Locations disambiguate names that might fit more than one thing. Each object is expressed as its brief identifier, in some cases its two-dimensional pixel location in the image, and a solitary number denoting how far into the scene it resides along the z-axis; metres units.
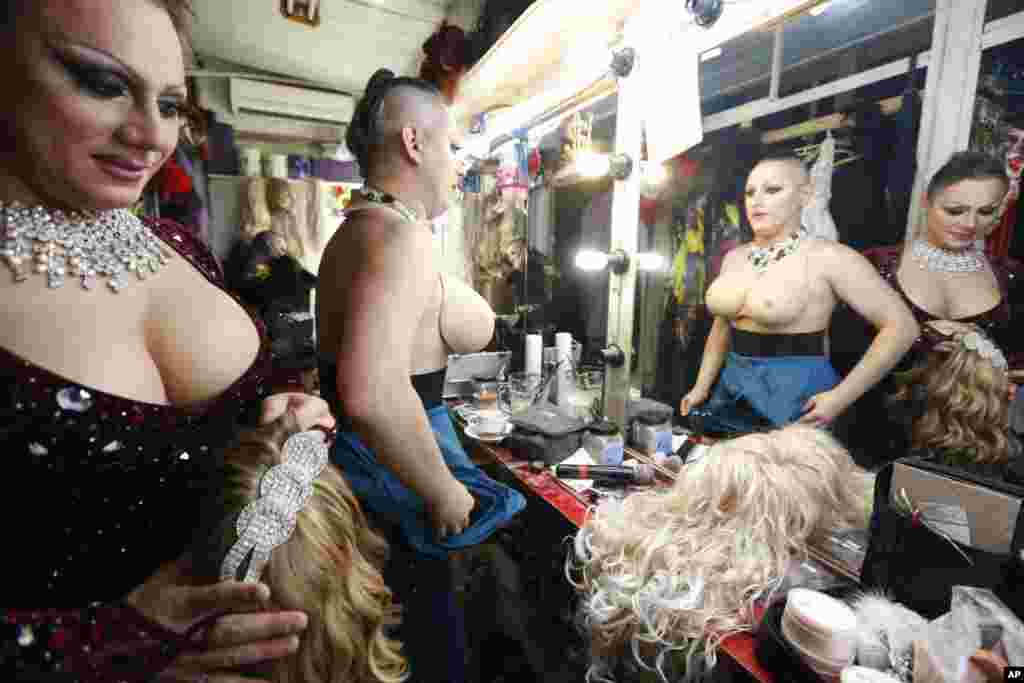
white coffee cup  1.66
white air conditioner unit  3.04
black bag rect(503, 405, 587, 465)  1.47
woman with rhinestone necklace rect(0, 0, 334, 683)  0.50
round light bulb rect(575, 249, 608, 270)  1.60
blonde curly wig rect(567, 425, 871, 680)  0.85
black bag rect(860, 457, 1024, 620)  0.68
